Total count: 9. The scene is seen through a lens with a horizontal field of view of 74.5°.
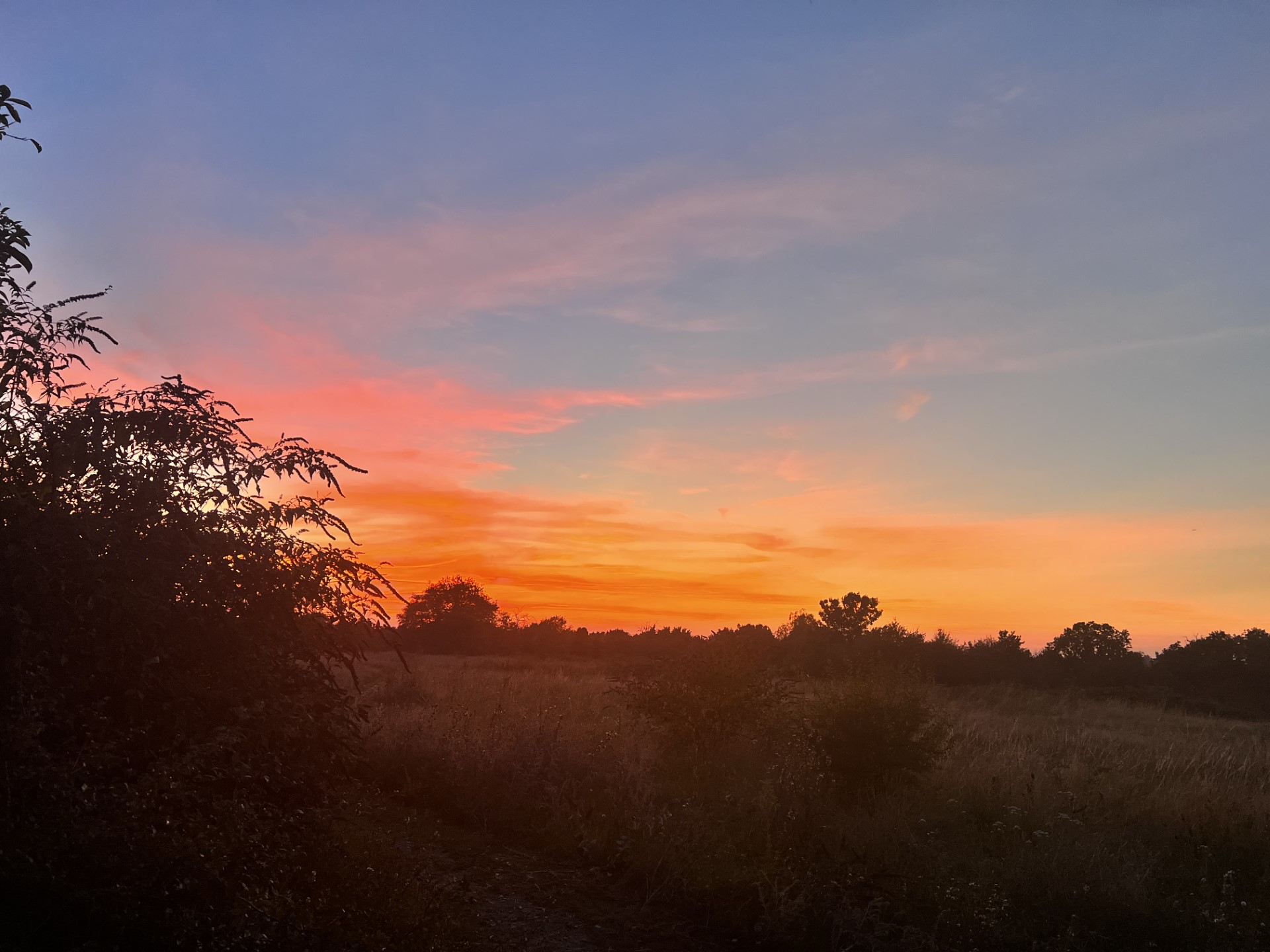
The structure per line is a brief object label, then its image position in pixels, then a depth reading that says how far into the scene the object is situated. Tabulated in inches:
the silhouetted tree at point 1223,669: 1322.6
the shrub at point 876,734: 424.2
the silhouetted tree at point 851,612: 1974.7
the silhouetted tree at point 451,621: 2096.5
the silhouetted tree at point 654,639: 1796.1
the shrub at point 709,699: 533.0
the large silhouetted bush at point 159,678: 174.6
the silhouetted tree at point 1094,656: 1414.9
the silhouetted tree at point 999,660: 1403.8
